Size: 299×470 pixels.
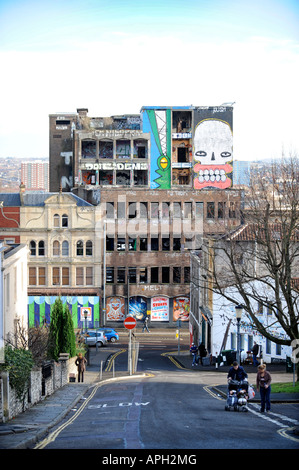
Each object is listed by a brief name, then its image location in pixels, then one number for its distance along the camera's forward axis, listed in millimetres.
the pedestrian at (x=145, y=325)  79375
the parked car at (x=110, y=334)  72500
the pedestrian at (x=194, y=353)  53219
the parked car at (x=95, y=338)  69000
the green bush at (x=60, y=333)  44438
